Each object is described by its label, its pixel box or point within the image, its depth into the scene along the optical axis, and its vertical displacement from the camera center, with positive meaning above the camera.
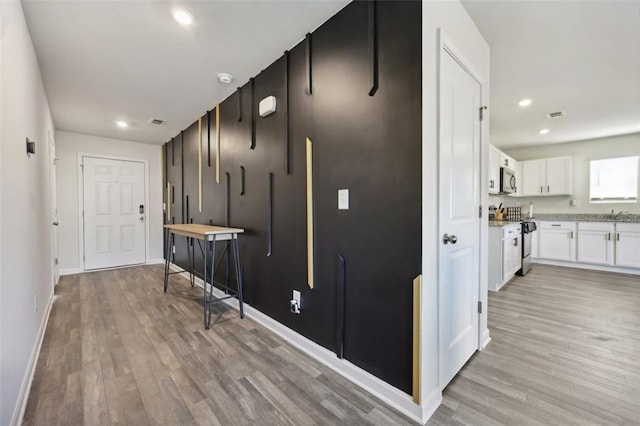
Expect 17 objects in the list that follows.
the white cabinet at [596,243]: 4.50 -0.60
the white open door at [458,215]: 1.51 -0.04
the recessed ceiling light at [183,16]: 1.76 +1.30
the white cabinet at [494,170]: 4.19 +0.61
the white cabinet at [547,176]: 5.25 +0.64
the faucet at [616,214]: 4.60 -0.11
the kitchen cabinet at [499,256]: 3.46 -0.63
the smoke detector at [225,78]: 2.58 +1.29
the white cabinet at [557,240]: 4.86 -0.61
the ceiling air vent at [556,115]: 3.67 +1.31
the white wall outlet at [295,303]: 2.10 -0.75
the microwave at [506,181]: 4.54 +0.48
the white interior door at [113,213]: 4.61 -0.05
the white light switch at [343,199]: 1.73 +0.06
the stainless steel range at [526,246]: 4.26 -0.63
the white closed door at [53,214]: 3.33 -0.05
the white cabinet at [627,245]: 4.27 -0.60
